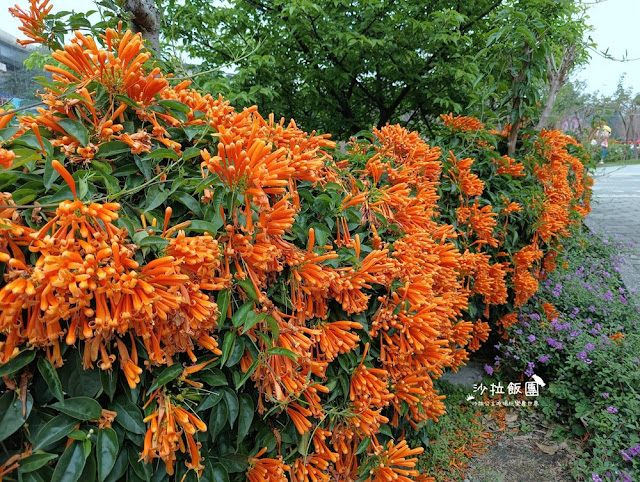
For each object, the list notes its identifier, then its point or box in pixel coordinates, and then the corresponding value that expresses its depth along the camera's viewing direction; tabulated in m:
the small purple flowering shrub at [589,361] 2.21
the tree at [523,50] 2.92
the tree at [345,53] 3.47
